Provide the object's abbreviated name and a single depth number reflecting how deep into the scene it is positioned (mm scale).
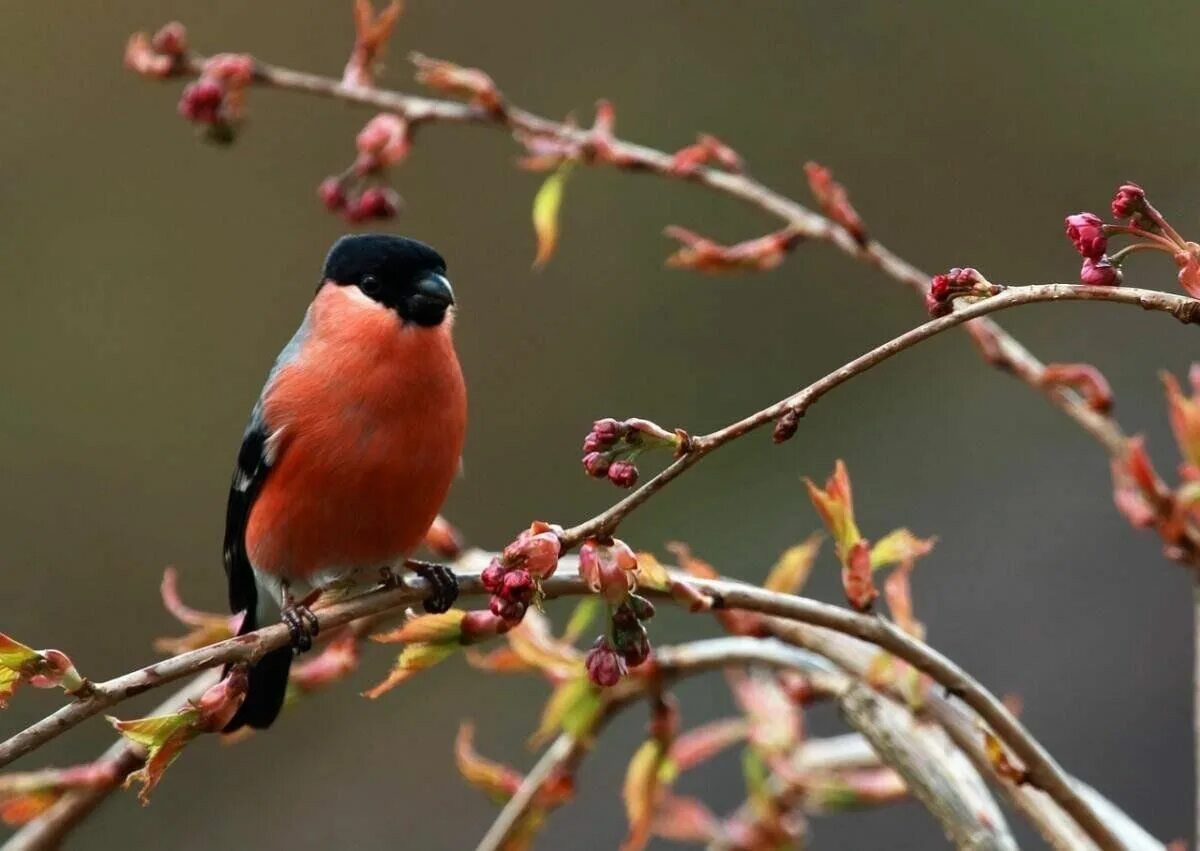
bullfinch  5035
